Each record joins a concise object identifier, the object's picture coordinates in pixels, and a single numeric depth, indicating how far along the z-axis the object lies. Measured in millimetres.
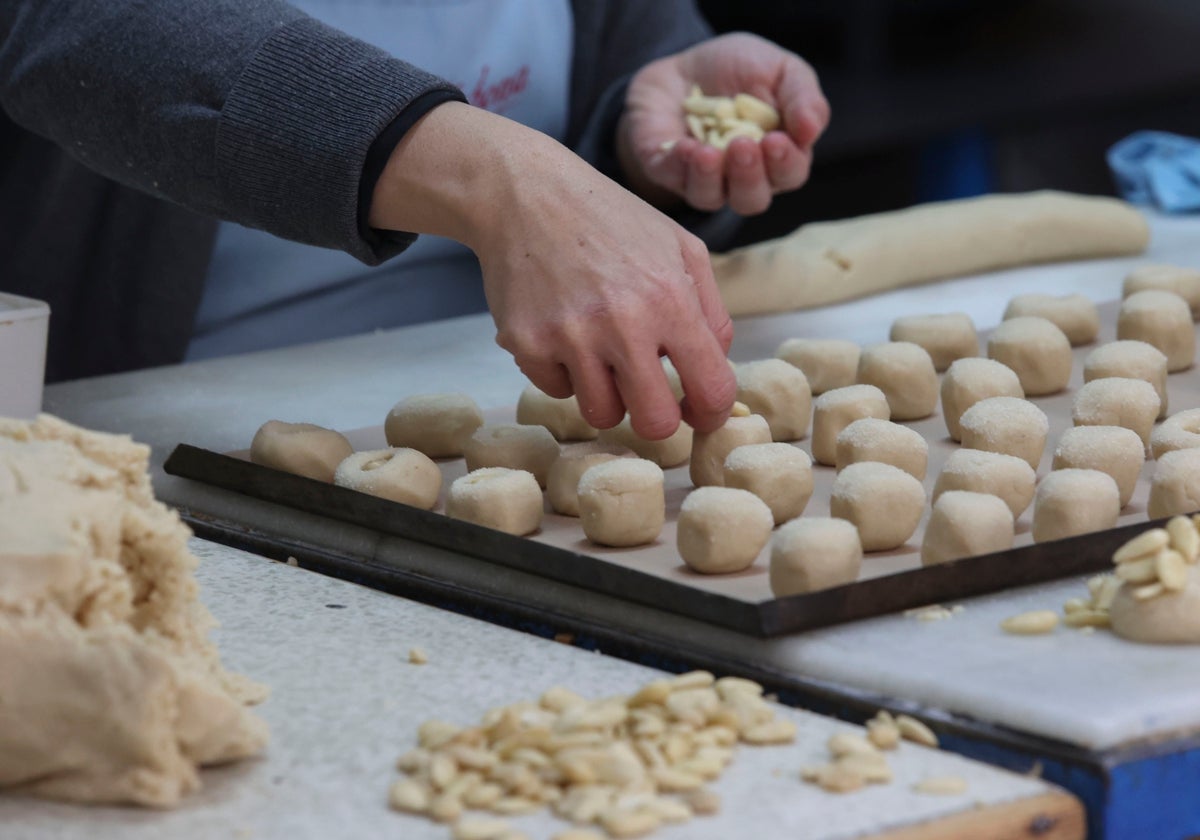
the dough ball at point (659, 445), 1360
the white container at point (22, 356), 1268
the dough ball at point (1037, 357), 1456
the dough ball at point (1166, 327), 1502
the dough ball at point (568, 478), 1291
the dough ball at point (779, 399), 1392
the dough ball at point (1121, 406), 1352
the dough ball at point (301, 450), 1329
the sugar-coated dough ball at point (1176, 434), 1302
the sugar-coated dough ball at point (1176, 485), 1233
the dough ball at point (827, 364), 1476
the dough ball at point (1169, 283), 1608
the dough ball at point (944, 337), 1513
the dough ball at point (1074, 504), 1214
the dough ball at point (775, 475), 1259
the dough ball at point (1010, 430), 1312
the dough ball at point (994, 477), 1243
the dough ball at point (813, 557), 1158
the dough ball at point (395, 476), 1285
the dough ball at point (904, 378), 1430
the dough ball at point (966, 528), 1184
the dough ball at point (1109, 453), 1270
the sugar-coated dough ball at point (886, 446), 1294
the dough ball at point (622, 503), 1232
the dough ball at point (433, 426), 1378
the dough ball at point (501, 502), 1250
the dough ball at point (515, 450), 1329
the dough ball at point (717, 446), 1320
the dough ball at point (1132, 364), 1419
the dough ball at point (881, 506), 1212
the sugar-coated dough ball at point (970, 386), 1391
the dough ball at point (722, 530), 1191
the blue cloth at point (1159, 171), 2097
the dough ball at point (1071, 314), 1545
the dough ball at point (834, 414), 1355
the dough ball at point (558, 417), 1397
